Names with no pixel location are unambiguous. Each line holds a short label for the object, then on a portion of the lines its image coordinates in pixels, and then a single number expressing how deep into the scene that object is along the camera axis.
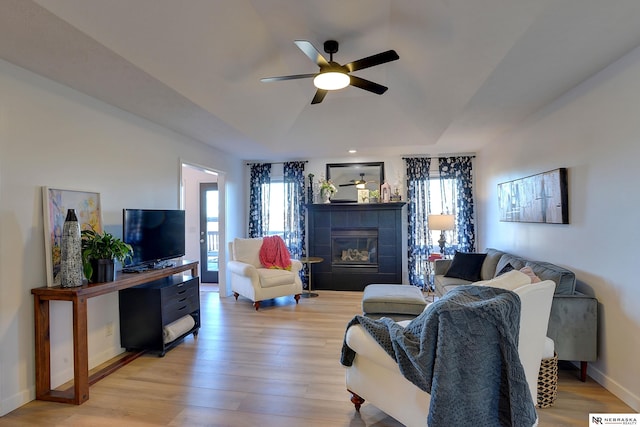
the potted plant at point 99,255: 2.51
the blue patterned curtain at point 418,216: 5.75
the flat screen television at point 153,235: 3.07
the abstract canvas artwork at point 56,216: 2.44
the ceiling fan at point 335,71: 2.39
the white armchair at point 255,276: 4.59
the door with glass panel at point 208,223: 6.09
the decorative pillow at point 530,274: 2.42
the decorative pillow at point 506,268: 3.54
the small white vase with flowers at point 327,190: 5.88
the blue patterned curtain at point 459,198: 5.61
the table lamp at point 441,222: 4.90
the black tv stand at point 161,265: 3.26
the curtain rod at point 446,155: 5.62
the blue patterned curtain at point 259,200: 6.19
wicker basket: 2.15
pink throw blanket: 4.94
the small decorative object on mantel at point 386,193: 5.70
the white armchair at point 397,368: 1.68
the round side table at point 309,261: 5.20
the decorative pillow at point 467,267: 4.21
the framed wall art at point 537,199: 2.95
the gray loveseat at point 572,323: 2.48
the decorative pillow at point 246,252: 5.00
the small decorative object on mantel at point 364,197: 5.83
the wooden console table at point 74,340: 2.29
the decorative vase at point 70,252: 2.33
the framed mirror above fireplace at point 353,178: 5.98
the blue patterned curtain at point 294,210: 6.09
